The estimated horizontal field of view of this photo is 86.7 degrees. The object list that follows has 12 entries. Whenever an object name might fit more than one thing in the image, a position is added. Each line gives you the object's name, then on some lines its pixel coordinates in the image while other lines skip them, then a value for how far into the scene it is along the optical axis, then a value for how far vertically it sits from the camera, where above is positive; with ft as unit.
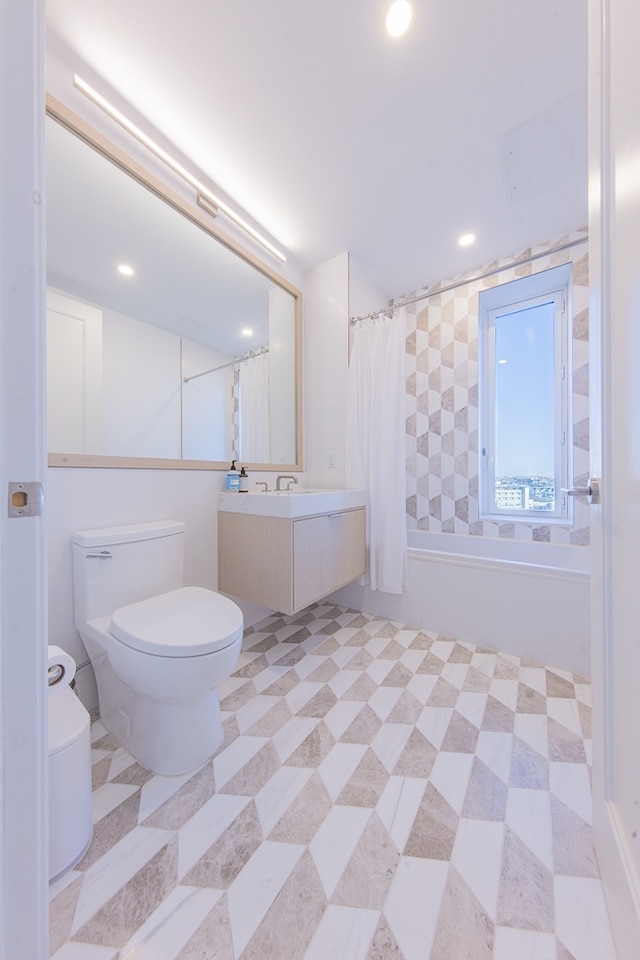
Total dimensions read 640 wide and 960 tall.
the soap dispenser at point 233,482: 6.02 -0.02
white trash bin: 2.52 -2.31
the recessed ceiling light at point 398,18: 3.60 +5.03
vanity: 5.12 -1.08
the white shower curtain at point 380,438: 6.93 +0.89
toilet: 3.23 -1.62
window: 7.64 +1.92
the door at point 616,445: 1.86 +0.21
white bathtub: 5.16 -2.12
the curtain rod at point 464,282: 4.67 +3.45
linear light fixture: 4.18 +4.75
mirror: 4.13 +2.41
